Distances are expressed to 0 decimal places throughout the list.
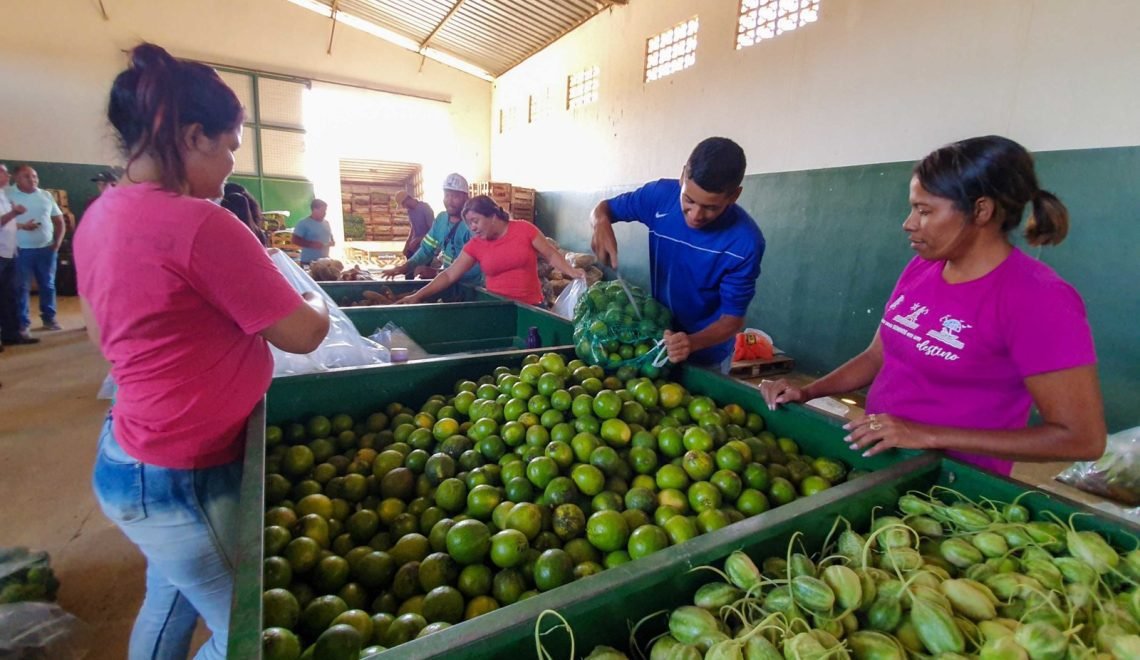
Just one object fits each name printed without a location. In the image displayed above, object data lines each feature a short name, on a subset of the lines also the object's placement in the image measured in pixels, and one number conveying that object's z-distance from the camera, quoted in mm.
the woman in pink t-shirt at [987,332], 1274
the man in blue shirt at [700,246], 1994
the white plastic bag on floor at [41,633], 1817
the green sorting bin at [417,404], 770
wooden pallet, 5037
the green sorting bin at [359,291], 4078
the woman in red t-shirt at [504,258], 3734
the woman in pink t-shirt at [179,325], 1132
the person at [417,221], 6711
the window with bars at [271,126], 11117
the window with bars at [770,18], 5004
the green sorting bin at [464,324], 3244
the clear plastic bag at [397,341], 3098
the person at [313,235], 6898
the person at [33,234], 6238
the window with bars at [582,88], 9008
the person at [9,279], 5727
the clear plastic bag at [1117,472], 2791
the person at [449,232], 4699
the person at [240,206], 3518
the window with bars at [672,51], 6633
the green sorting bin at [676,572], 770
